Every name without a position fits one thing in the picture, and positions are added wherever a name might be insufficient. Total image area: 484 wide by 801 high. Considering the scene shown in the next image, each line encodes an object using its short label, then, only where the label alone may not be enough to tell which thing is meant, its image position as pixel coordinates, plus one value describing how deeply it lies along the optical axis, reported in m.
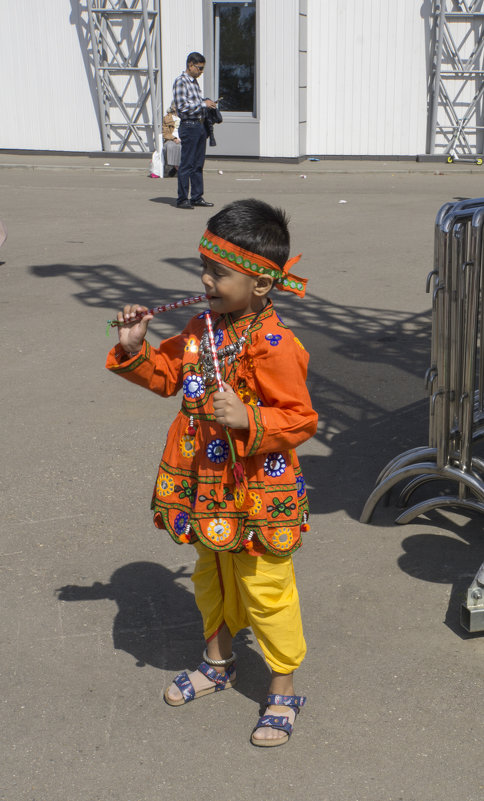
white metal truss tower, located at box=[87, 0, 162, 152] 18.98
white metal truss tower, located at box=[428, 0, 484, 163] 18.06
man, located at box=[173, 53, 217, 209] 12.55
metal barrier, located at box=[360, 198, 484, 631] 3.65
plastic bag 17.08
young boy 2.54
